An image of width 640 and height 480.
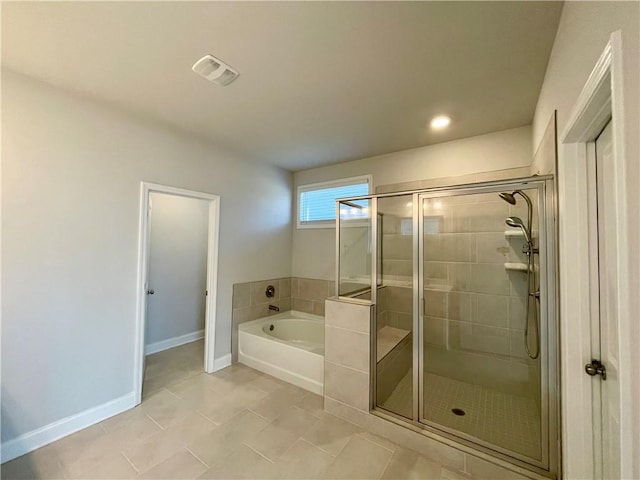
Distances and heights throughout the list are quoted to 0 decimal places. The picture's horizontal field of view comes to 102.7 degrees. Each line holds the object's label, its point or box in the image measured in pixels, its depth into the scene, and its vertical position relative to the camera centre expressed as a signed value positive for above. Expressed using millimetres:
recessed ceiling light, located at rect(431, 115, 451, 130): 2350 +1194
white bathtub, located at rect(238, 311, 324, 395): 2676 -1208
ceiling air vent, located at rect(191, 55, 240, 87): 1639 +1177
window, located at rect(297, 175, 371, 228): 3520 +742
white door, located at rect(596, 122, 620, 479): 1053 -227
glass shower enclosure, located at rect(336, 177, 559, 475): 1955 -482
